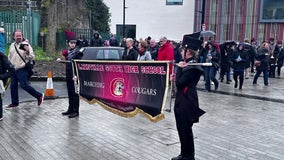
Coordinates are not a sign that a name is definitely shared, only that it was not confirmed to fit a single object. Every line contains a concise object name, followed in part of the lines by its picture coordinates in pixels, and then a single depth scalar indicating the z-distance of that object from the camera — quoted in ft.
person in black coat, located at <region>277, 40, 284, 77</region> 45.57
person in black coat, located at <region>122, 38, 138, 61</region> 23.20
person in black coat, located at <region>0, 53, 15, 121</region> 18.65
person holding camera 21.32
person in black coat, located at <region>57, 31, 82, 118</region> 19.99
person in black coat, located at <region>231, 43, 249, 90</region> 32.95
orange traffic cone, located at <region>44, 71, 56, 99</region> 25.42
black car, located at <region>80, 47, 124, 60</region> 30.29
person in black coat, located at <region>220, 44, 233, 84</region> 37.03
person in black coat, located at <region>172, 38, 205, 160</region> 12.68
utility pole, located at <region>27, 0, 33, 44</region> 46.90
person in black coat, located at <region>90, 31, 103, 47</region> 47.69
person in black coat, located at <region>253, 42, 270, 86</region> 36.26
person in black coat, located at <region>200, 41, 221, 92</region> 31.53
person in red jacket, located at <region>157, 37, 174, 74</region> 24.91
